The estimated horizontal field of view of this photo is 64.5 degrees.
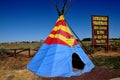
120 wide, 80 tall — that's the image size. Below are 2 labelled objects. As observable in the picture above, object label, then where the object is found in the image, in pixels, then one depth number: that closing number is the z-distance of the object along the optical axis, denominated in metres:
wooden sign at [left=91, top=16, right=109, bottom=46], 9.24
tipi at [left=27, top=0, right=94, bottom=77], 4.46
